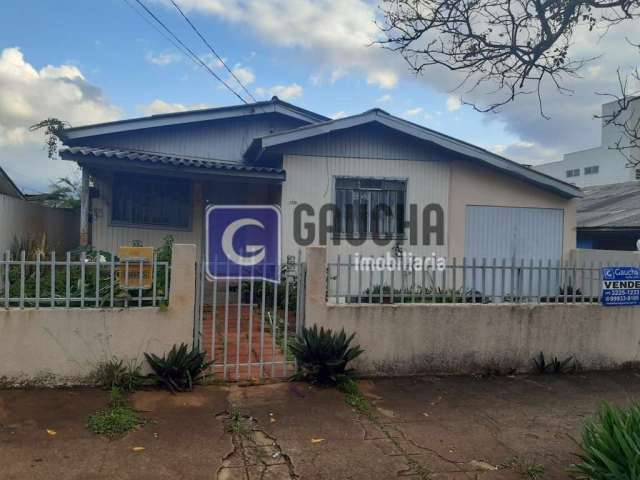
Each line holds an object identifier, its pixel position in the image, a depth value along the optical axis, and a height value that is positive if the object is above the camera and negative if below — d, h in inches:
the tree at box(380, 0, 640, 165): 195.6 +96.7
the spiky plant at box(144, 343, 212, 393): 186.7 -47.9
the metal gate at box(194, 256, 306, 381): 200.5 -46.8
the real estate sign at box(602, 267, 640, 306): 238.7 -15.1
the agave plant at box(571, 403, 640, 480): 112.6 -47.9
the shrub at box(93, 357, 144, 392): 184.9 -50.6
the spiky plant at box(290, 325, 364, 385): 198.7 -44.2
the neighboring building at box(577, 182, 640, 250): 459.5 +36.5
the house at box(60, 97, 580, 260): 356.2 +51.7
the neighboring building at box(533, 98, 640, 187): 1279.4 +270.0
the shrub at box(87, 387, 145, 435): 153.0 -57.8
